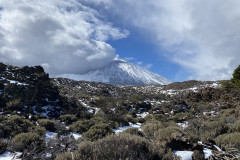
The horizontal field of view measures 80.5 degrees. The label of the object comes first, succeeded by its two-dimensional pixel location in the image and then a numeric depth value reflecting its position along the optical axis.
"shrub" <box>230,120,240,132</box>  5.40
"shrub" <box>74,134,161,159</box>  2.84
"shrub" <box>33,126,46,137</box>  6.45
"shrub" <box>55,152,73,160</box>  3.03
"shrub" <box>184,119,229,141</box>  5.31
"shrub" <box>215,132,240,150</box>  3.74
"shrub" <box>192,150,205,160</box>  3.19
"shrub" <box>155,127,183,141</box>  4.00
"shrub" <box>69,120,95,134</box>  7.91
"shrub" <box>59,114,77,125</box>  9.71
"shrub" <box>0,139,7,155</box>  4.60
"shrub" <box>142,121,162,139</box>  5.65
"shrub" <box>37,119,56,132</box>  7.82
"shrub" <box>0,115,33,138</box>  5.99
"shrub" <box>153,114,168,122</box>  10.96
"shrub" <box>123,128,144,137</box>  5.84
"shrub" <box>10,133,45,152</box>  4.52
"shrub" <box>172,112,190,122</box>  10.96
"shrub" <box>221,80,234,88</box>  15.68
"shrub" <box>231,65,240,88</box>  15.09
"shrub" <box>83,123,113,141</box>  6.43
